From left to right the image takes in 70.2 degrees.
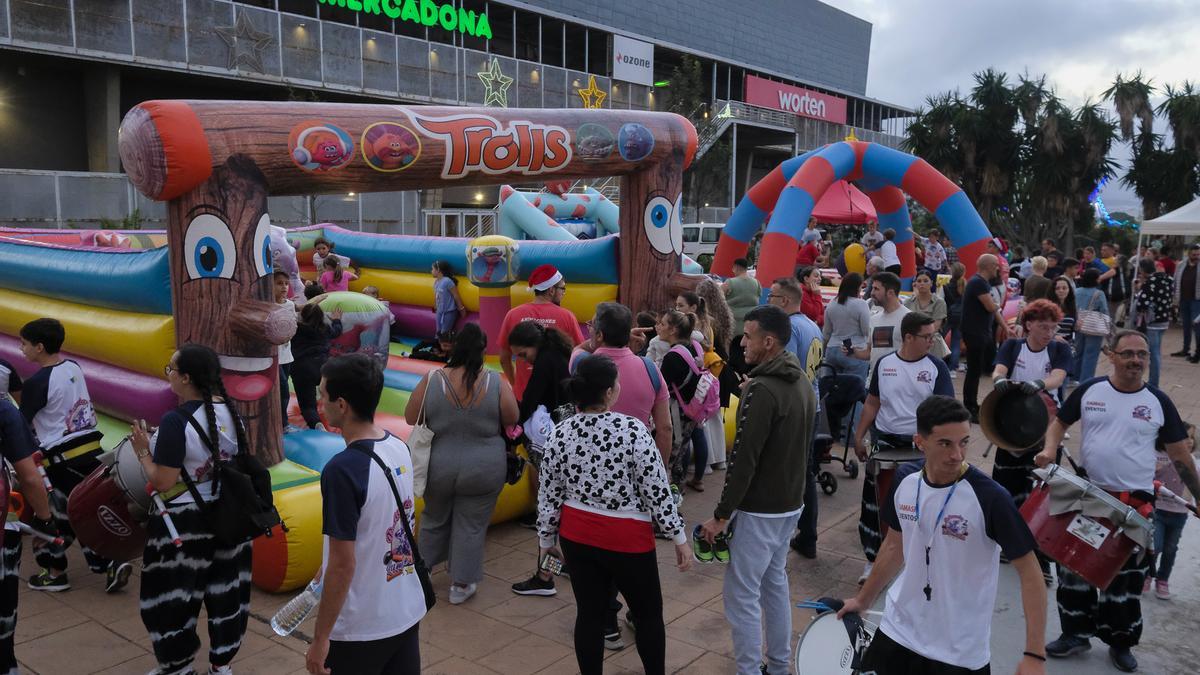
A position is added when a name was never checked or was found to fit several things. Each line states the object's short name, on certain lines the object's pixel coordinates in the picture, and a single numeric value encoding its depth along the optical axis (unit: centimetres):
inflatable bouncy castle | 493
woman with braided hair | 330
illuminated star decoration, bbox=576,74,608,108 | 3097
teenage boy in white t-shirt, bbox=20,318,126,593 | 459
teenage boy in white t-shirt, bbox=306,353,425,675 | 251
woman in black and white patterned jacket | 332
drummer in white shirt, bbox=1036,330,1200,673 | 391
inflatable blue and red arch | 1155
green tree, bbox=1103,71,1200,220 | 2341
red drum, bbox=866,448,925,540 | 452
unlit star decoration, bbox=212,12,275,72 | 2259
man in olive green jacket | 346
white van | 2358
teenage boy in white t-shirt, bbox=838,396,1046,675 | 254
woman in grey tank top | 443
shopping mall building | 2011
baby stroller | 694
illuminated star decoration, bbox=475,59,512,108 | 2828
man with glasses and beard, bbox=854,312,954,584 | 470
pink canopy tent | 1744
